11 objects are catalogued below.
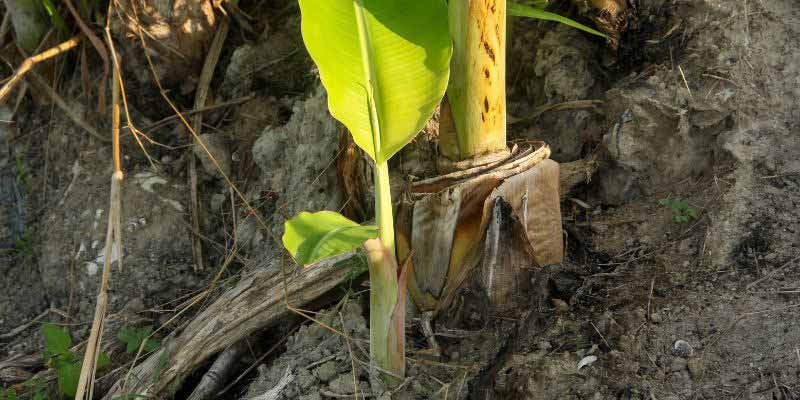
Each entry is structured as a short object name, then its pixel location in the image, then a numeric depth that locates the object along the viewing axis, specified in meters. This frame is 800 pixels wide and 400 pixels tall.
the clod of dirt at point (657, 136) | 1.58
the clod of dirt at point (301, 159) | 1.75
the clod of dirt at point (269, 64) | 2.02
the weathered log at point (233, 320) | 1.56
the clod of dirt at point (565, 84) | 1.78
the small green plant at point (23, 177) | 2.12
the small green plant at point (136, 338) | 1.66
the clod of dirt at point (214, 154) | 1.97
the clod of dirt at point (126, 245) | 1.85
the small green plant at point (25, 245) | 2.03
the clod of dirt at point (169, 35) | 1.92
